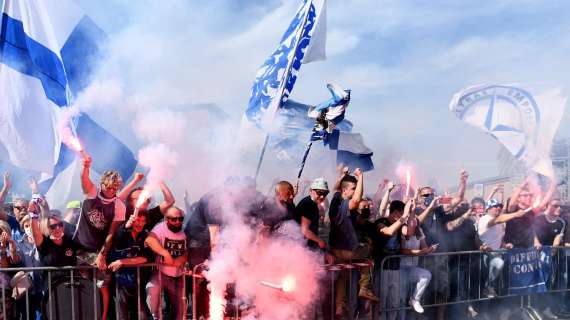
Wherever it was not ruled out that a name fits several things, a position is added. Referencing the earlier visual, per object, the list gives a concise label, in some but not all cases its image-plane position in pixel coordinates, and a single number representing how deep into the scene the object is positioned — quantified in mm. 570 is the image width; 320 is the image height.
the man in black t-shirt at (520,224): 8336
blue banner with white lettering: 8109
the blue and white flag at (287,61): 6680
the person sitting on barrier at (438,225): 7508
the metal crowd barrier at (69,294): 5758
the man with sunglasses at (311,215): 6273
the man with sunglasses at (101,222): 5820
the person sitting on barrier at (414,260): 7191
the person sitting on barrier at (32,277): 6074
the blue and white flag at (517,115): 9125
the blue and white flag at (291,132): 7254
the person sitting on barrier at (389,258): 7000
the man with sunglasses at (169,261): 5926
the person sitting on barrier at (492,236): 7941
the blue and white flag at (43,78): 6531
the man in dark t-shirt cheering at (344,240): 6590
